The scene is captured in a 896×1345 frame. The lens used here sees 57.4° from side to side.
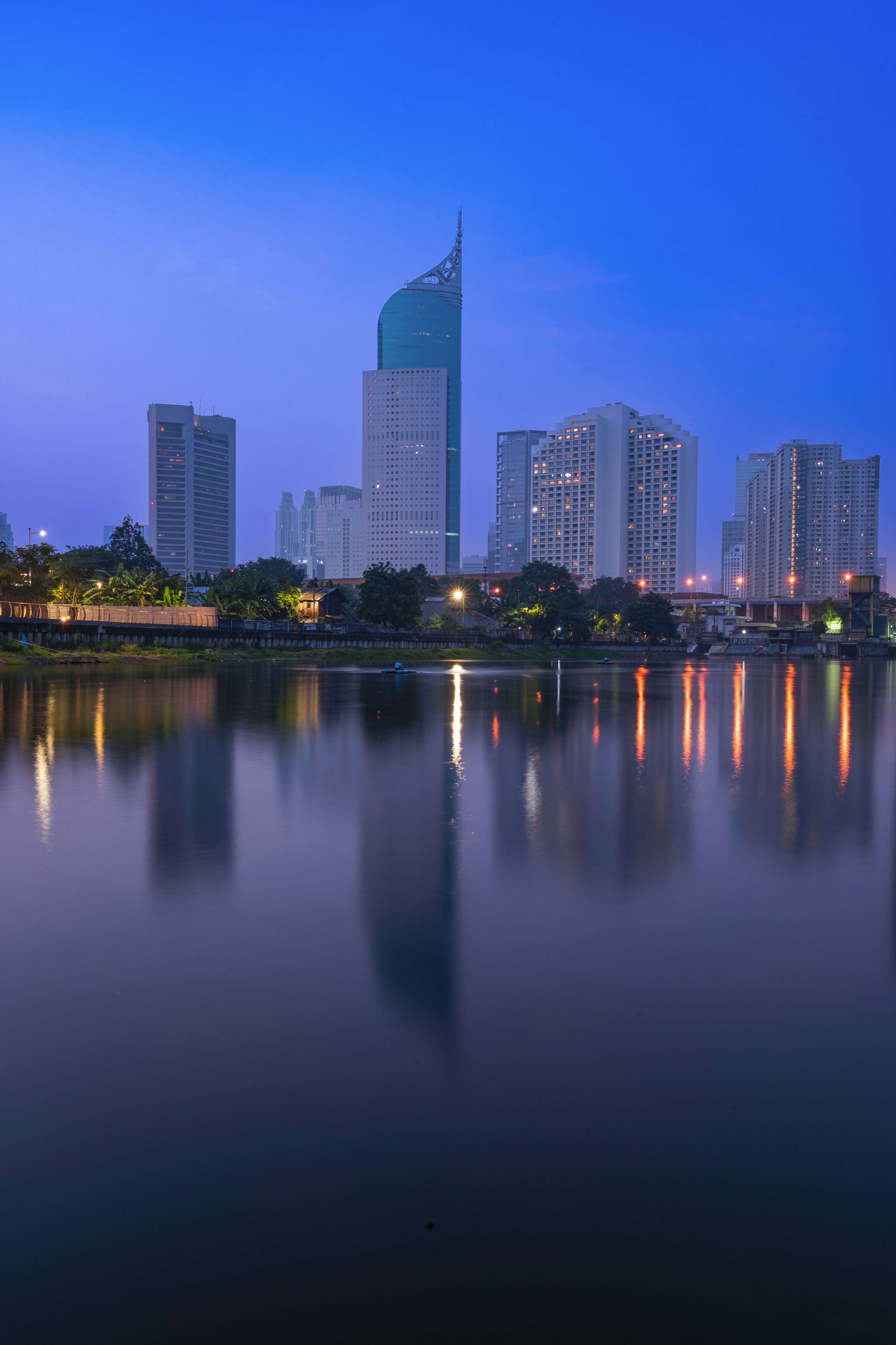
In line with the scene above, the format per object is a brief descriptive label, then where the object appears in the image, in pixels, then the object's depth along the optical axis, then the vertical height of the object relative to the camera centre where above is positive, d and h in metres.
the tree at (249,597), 106.62 +5.79
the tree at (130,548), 152.50 +17.44
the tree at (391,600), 110.00 +5.70
